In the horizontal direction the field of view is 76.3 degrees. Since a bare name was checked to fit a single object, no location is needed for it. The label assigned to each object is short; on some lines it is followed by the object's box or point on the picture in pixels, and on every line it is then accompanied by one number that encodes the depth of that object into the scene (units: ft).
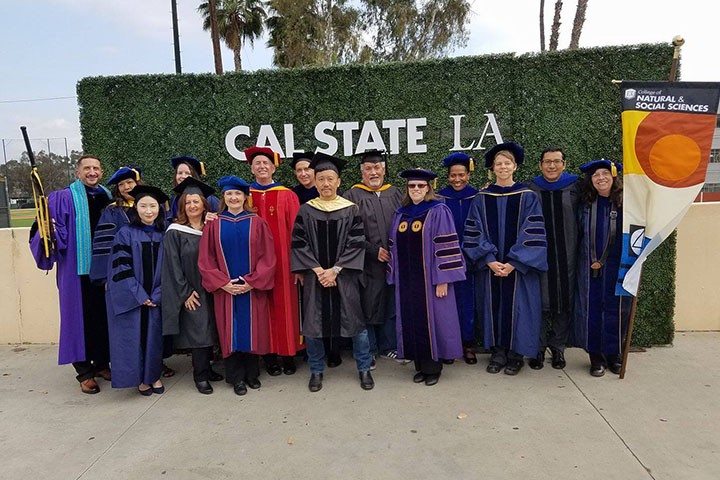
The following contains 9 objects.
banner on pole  11.82
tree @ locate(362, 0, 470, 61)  73.20
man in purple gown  12.89
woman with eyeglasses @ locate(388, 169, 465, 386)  12.42
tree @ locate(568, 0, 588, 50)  40.55
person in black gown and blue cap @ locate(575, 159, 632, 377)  12.87
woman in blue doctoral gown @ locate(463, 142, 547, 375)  12.78
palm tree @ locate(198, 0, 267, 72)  68.44
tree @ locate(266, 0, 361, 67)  70.85
